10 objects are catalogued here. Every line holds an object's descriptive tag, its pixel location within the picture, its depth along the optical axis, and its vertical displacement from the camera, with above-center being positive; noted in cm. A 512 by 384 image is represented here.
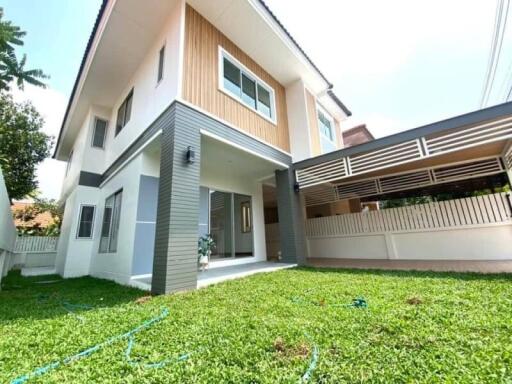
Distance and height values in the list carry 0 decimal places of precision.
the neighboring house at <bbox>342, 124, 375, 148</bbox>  1217 +549
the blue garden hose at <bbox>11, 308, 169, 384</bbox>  157 -85
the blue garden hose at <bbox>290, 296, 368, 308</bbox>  275 -83
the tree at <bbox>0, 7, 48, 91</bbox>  455 +413
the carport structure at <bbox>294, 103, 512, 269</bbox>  467 +152
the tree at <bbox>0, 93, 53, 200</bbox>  1177 +581
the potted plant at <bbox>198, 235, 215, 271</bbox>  570 -17
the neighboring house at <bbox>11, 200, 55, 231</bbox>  1730 +253
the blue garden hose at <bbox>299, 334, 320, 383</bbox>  144 -87
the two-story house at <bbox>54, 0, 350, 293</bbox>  441 +291
